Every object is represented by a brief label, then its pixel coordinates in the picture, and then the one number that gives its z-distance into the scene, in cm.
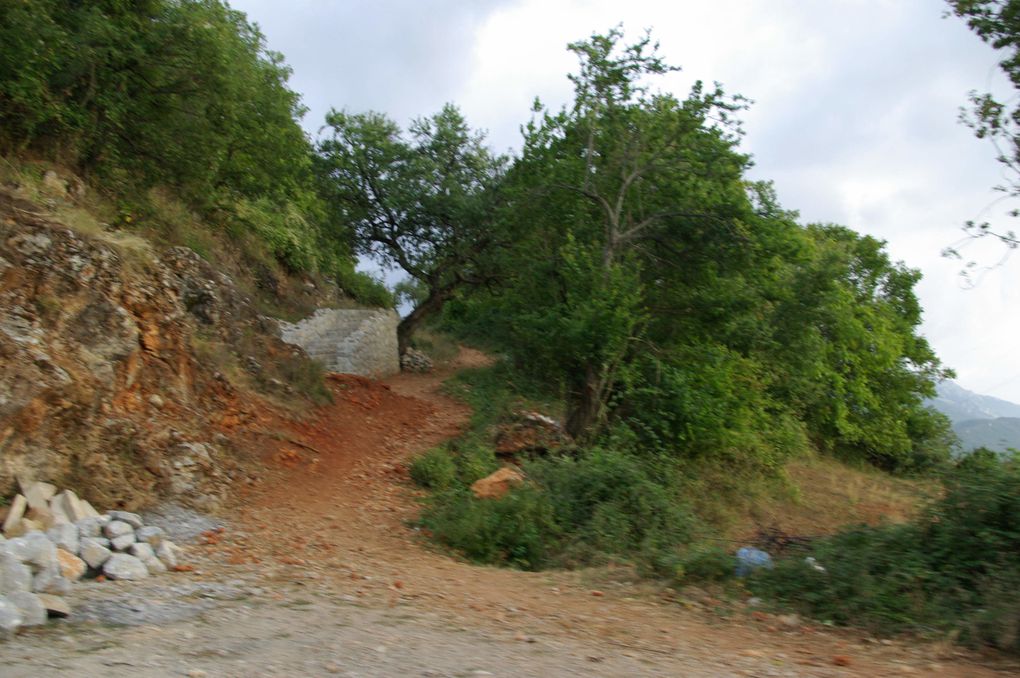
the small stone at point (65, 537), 702
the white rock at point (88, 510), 806
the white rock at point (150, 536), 782
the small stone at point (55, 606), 540
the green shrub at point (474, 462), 1283
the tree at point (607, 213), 1391
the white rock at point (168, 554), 740
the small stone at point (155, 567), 718
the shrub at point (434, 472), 1264
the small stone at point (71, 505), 785
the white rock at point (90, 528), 750
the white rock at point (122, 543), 737
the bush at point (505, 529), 924
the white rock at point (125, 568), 679
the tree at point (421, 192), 2253
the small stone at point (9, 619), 498
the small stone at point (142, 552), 728
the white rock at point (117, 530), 759
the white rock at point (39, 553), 591
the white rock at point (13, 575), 533
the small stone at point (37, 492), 768
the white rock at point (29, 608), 520
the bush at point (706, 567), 751
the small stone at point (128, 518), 811
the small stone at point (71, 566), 658
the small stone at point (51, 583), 579
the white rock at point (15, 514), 712
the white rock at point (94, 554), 693
